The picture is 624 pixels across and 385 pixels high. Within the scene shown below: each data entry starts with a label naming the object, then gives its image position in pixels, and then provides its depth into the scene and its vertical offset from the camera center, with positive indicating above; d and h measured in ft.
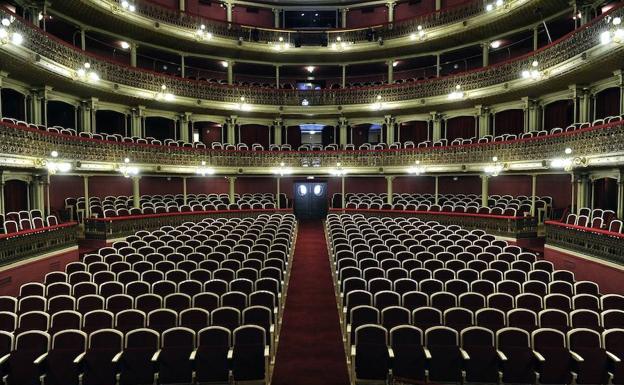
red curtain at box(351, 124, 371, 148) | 92.99 +11.62
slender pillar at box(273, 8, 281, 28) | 91.81 +38.27
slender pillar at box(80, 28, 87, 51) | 67.46 +25.16
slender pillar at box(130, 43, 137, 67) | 74.90 +24.48
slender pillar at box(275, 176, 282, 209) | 77.65 -2.24
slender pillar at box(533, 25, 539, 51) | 66.80 +24.43
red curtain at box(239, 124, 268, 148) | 93.50 +11.92
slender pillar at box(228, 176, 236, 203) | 77.10 -0.20
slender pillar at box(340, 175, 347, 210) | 76.64 -2.91
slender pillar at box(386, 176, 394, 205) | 75.72 -1.05
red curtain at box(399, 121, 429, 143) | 90.02 +11.94
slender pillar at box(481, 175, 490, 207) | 67.00 -1.41
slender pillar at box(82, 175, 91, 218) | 59.11 -2.66
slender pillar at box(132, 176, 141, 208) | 66.18 -1.16
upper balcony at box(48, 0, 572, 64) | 64.69 +27.97
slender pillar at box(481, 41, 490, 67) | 74.95 +24.58
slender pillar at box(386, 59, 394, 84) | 85.34 +24.25
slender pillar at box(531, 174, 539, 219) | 60.08 -3.27
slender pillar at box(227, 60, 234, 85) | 84.69 +24.39
